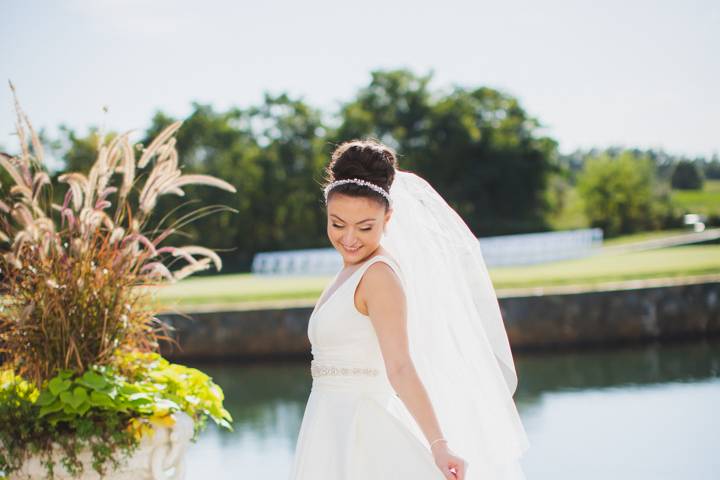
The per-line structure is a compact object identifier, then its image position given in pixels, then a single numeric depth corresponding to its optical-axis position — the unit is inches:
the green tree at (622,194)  1280.5
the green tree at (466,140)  1358.3
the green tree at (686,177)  1787.6
